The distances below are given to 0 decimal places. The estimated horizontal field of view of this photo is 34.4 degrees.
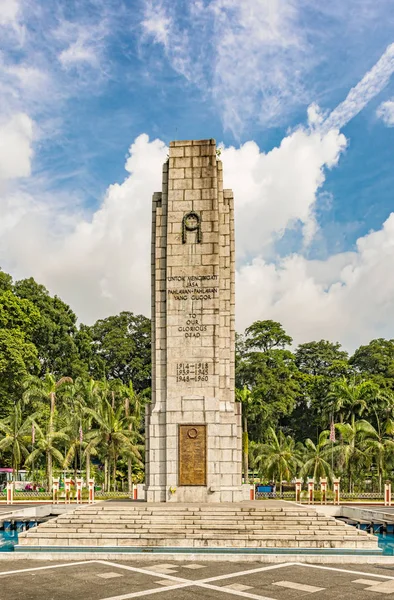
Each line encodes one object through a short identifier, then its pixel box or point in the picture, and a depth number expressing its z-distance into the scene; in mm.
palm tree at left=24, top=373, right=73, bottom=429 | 46338
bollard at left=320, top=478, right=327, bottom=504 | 30347
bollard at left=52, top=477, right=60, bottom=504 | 31344
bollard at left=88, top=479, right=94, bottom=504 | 29798
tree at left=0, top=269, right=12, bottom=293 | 54312
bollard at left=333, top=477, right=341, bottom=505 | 30922
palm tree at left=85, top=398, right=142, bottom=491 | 42594
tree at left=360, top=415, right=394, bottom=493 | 41000
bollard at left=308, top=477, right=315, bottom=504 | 31412
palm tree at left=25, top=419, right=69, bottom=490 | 41619
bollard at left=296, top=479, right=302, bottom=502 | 31862
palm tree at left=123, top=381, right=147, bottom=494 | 48488
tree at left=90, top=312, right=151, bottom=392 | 71375
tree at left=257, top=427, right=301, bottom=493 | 41366
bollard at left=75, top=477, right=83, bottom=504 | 31859
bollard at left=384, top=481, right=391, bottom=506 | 34678
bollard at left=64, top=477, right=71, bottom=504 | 31305
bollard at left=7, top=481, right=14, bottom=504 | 35969
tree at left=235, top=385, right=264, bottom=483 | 44906
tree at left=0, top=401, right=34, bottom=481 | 43562
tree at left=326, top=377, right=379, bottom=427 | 49875
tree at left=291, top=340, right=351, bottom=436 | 62906
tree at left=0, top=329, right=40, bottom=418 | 47875
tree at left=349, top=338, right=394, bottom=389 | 64438
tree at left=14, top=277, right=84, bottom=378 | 60062
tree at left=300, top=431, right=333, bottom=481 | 38688
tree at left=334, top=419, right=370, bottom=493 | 40562
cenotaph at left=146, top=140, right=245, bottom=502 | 23922
